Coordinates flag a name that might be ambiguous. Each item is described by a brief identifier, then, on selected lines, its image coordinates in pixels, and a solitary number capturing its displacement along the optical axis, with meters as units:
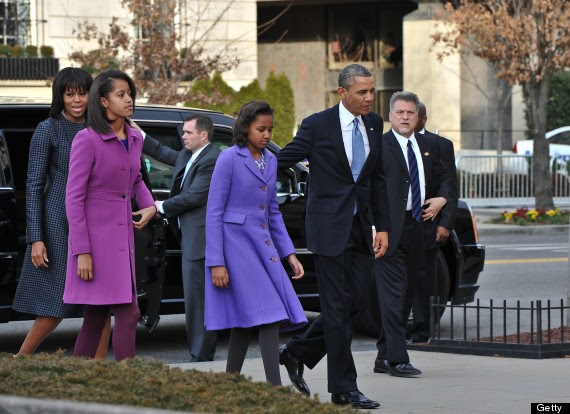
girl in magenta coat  14.87
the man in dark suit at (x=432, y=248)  20.53
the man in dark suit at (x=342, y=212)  15.16
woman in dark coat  15.55
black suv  19.41
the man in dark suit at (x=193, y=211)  19.42
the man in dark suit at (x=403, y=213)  17.73
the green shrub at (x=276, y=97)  53.53
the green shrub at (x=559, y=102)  75.31
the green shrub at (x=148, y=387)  10.44
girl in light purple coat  14.87
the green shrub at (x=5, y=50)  55.81
